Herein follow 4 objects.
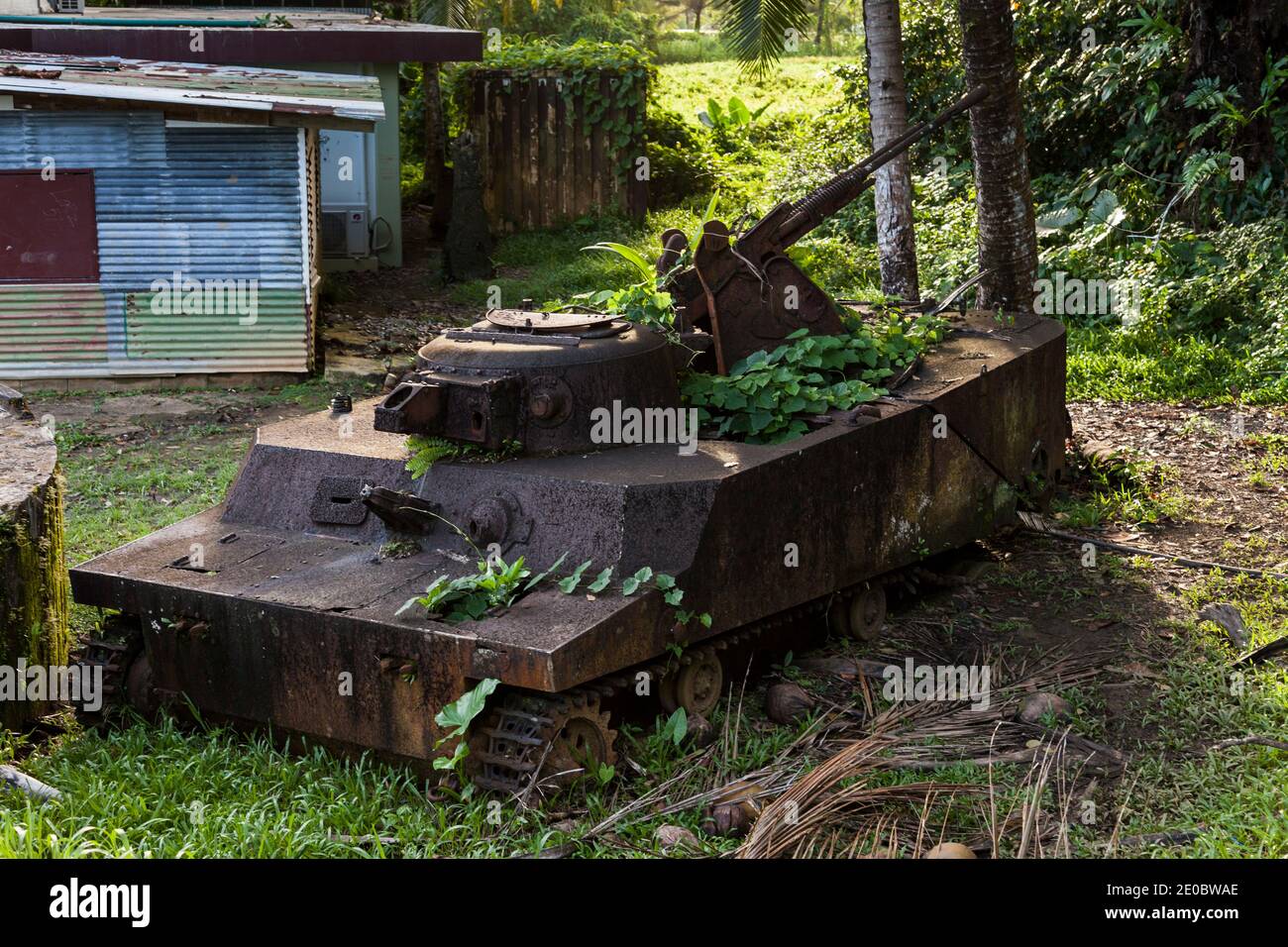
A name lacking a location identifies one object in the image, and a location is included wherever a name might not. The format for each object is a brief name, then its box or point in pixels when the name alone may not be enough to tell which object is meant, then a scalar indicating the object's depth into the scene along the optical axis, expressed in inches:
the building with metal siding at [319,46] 625.0
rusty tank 224.5
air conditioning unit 724.7
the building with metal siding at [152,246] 520.1
